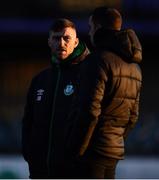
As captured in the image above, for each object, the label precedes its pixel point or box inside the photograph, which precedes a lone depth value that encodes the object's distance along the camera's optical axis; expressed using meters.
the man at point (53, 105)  11.94
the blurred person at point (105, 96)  11.11
